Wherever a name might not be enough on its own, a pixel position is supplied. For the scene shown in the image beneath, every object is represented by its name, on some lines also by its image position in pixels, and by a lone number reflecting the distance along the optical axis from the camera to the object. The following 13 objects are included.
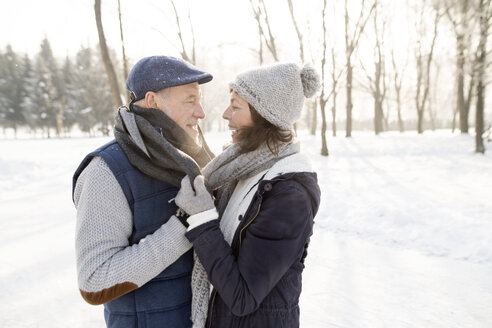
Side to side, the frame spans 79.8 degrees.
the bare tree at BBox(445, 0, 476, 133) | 11.80
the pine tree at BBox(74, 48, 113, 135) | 35.59
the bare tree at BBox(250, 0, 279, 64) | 10.92
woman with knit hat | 1.20
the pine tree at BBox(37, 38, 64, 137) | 36.44
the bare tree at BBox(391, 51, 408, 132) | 26.97
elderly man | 1.22
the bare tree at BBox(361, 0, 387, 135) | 22.59
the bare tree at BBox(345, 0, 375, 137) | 11.71
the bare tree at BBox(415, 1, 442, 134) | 20.39
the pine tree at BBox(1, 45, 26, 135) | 36.22
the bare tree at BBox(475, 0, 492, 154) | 10.77
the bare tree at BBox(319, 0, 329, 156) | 11.39
